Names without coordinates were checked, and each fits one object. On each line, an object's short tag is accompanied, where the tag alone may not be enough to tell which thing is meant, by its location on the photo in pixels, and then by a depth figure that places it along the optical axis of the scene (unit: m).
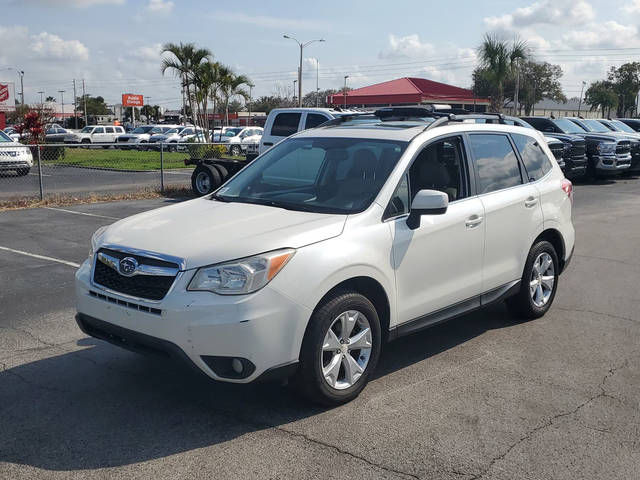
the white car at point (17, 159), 19.46
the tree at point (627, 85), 83.25
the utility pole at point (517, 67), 31.63
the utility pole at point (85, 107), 92.44
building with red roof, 47.03
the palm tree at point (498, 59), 31.16
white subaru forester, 3.92
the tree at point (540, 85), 80.75
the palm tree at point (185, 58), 33.22
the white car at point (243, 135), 35.43
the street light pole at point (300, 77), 49.36
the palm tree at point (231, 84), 37.12
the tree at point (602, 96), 82.44
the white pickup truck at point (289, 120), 15.26
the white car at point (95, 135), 44.13
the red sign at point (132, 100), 81.62
